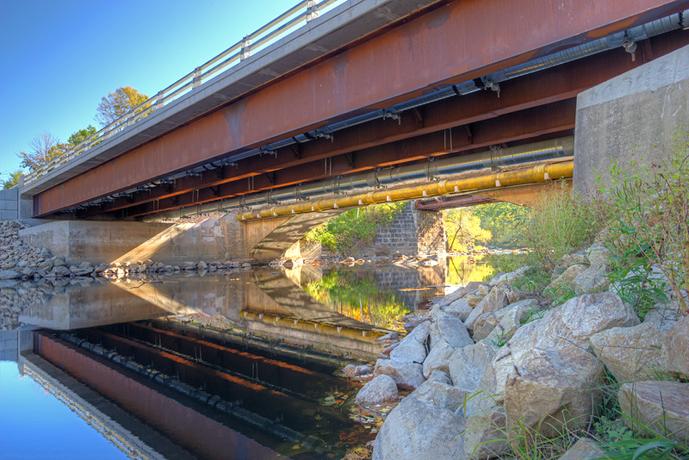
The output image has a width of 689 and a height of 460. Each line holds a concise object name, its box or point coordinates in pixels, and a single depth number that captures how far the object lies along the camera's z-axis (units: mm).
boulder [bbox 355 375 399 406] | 4605
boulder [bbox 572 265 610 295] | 3322
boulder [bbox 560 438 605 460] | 1857
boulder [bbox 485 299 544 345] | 3752
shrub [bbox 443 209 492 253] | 44656
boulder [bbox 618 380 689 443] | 1782
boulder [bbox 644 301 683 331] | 2510
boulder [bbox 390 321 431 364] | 5301
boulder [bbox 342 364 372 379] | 5723
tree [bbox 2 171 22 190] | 43750
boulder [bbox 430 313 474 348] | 4777
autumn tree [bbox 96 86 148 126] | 45156
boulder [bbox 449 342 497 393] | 3553
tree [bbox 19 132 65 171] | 45197
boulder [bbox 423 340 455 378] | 4393
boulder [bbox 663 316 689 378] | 2008
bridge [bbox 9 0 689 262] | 6434
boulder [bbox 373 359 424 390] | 4887
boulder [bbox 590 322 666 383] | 2221
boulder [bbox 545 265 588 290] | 3900
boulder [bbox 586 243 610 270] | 3578
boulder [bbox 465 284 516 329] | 4805
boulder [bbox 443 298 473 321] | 6024
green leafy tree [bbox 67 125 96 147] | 40406
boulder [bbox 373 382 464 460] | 2770
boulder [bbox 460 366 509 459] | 2480
